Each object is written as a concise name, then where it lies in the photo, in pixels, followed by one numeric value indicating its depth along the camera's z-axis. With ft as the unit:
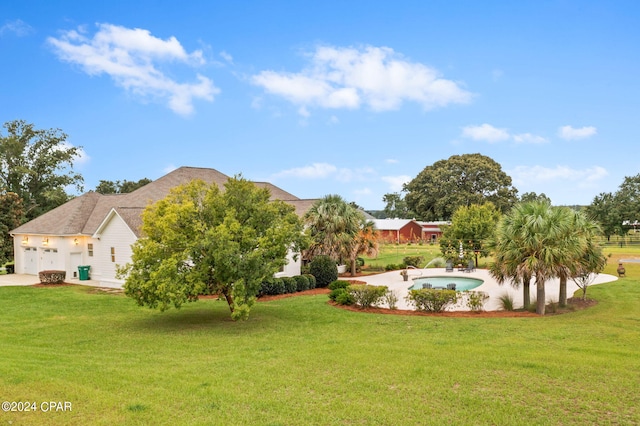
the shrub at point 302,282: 78.68
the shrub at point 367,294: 57.88
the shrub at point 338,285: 70.20
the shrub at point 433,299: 54.90
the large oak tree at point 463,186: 233.96
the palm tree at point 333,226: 93.15
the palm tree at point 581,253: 52.37
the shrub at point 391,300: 57.93
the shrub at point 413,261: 115.99
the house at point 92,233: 84.28
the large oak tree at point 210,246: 44.47
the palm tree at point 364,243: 95.66
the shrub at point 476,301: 55.16
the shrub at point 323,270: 84.69
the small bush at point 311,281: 81.29
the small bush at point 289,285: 75.41
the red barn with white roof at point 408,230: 220.02
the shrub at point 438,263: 117.08
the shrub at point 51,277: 87.20
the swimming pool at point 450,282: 85.43
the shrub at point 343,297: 60.33
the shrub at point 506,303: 57.16
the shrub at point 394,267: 111.14
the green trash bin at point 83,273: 92.38
